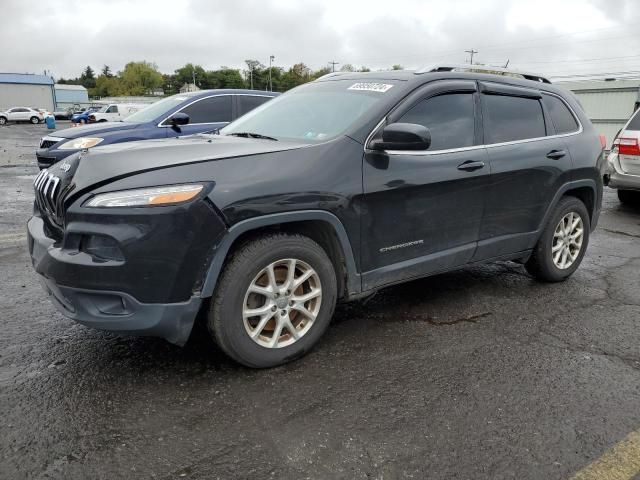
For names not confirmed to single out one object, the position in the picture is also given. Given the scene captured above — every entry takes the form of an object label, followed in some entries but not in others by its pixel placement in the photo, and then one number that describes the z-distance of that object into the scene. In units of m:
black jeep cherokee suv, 2.64
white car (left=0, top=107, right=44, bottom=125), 46.65
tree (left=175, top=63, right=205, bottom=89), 119.46
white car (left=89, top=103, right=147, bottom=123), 34.88
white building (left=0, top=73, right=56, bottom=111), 66.56
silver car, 7.93
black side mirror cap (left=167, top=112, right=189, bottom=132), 7.27
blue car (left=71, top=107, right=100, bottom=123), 39.16
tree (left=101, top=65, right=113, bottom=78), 148.48
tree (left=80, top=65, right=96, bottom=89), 147.12
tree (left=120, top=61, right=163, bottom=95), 120.56
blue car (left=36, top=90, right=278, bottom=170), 7.81
